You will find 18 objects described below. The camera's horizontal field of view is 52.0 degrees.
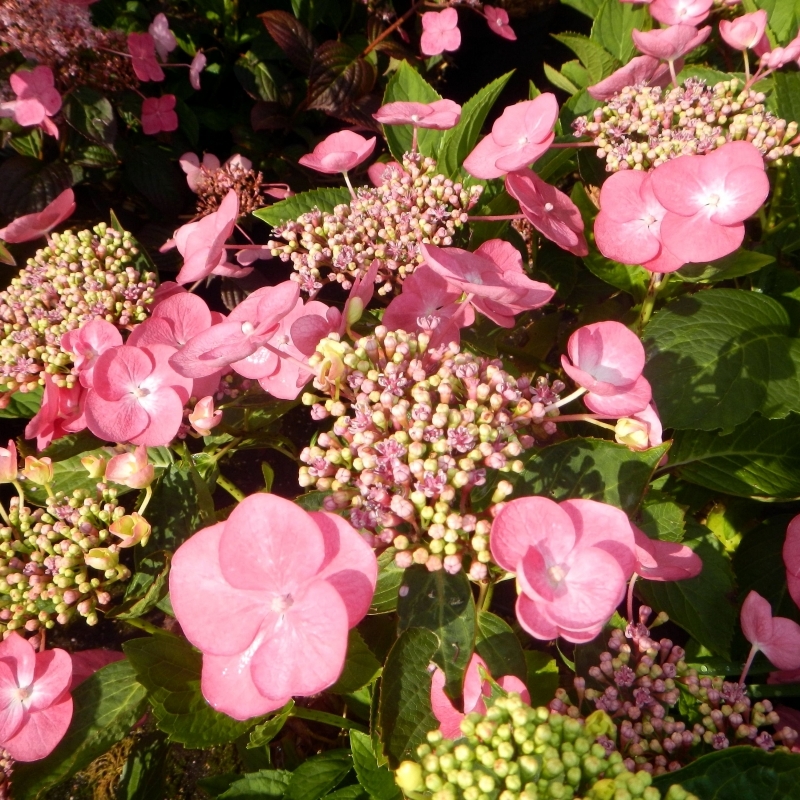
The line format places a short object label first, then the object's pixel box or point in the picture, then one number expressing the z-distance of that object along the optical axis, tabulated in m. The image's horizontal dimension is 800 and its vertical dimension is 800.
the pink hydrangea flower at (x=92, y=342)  0.30
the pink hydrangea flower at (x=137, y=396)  0.28
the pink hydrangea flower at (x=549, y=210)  0.29
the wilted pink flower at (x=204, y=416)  0.28
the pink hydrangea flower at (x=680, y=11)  0.33
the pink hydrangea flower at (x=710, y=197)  0.28
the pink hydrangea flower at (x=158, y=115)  0.45
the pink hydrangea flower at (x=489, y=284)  0.25
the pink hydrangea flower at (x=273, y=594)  0.22
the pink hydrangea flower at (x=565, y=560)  0.22
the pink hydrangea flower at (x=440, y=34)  0.47
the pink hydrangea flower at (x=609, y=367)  0.26
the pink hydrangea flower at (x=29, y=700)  0.28
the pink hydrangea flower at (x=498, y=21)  0.51
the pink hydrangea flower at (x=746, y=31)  0.34
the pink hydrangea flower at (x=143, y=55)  0.42
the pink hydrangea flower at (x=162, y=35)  0.46
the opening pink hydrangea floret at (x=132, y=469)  0.28
